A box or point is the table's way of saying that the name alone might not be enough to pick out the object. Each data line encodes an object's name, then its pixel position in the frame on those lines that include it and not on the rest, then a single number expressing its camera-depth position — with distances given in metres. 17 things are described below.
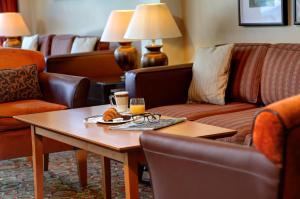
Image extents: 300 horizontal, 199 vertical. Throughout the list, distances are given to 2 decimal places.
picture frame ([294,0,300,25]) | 4.07
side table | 4.94
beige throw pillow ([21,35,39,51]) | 7.37
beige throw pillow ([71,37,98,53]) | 6.15
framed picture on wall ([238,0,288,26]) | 4.20
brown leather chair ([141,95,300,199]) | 1.67
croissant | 2.99
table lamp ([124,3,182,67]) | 4.50
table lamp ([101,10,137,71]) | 5.05
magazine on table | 2.73
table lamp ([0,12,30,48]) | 7.44
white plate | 2.95
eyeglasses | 2.89
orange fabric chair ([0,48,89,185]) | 3.91
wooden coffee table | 2.45
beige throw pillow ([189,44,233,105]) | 3.98
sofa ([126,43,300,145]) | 3.58
